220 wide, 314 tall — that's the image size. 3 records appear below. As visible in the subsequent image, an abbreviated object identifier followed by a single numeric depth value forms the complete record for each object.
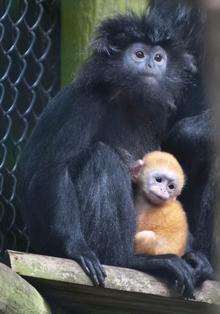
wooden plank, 5.49
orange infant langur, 7.00
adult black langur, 6.46
